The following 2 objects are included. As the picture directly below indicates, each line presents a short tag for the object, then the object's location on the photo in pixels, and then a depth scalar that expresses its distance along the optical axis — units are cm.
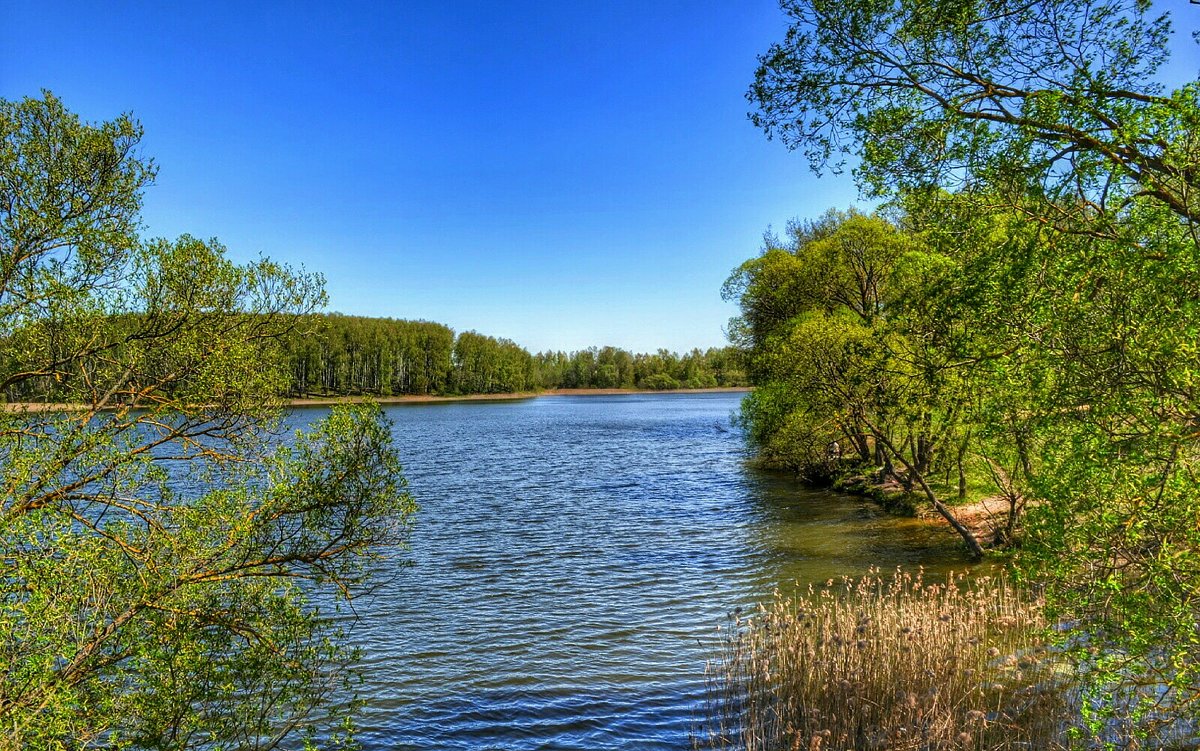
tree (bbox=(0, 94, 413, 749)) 834
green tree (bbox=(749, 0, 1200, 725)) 734
